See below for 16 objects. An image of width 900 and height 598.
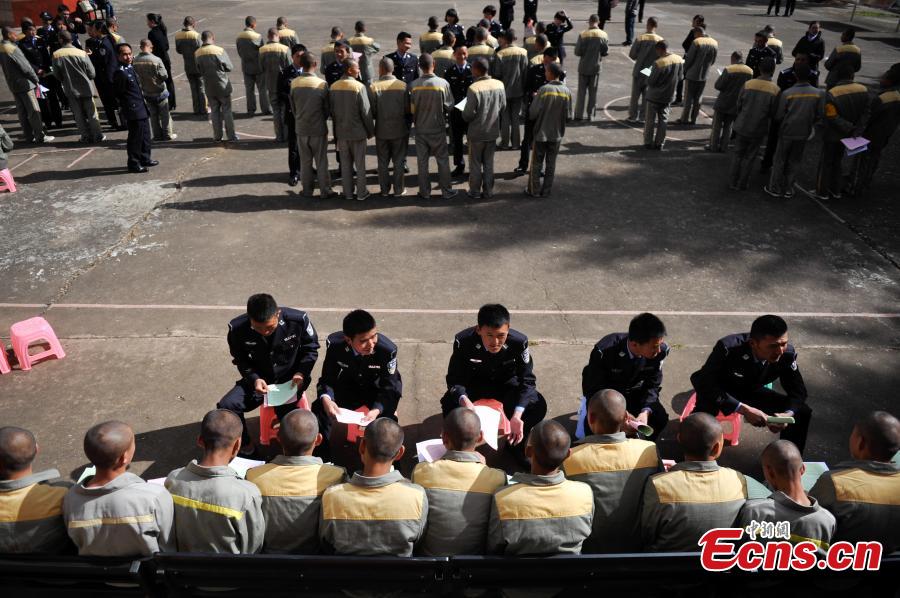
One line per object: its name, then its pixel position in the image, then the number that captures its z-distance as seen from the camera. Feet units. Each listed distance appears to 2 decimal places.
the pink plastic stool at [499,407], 18.40
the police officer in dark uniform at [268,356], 18.99
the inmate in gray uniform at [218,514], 12.77
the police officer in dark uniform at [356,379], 18.45
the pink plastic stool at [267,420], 19.19
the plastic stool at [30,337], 22.45
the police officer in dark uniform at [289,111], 36.88
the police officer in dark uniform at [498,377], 18.53
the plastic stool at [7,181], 35.96
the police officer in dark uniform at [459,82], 38.31
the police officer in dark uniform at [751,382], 18.19
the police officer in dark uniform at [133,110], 37.19
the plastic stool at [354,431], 19.03
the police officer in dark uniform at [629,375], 18.52
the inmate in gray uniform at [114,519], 12.25
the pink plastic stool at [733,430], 19.56
